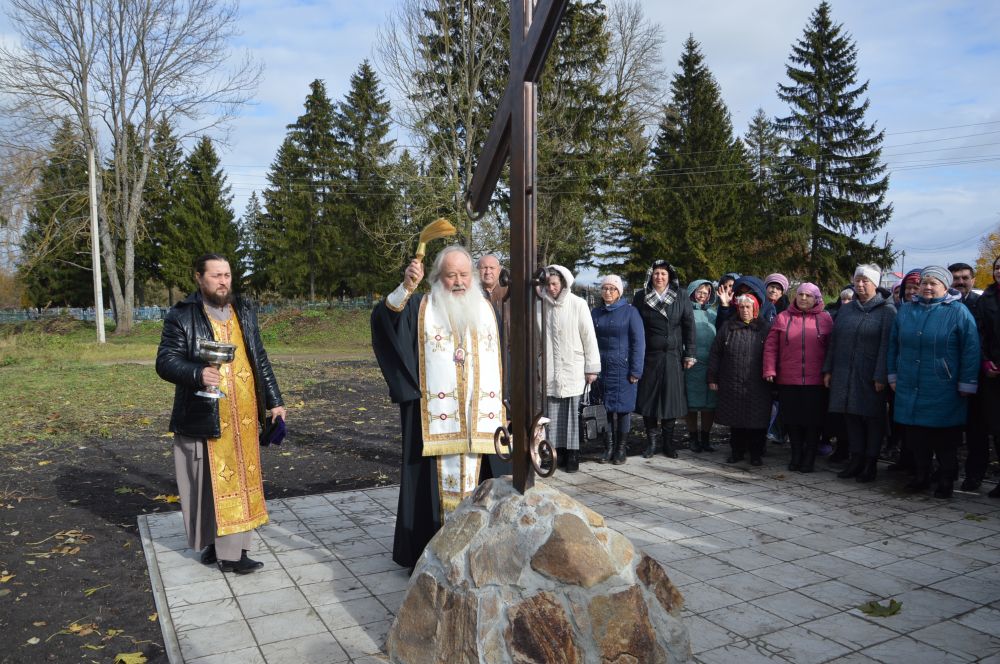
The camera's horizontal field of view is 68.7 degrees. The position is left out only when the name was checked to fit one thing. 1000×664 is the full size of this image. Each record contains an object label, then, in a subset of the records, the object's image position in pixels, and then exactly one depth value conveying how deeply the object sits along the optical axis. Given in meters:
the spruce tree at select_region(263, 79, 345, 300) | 39.47
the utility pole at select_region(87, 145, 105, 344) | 23.38
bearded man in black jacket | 4.48
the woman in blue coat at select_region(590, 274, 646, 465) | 7.42
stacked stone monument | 2.96
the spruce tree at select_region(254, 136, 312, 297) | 39.38
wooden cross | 3.12
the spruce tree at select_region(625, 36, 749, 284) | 33.47
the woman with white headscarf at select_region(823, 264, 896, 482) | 6.51
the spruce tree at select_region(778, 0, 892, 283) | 31.30
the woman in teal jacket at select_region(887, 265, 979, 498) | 5.87
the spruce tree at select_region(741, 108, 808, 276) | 31.61
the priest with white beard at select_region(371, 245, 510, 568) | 4.29
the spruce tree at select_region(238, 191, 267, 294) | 42.53
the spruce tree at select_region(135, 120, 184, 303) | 40.50
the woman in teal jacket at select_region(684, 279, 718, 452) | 7.86
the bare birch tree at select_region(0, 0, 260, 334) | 24.59
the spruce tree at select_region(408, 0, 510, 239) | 21.28
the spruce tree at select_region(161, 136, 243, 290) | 40.91
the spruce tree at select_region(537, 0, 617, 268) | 23.52
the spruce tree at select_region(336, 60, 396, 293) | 38.62
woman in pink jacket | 7.01
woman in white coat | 6.95
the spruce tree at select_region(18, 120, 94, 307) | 25.89
